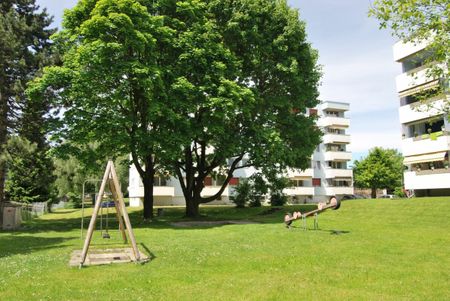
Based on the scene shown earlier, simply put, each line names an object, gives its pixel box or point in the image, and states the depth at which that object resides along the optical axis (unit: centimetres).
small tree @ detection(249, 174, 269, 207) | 4062
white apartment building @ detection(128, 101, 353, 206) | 7162
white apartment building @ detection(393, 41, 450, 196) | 3812
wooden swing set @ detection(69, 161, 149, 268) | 1266
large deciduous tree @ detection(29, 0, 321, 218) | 2589
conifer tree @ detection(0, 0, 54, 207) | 2852
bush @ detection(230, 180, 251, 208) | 4475
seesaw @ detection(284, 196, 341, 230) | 2025
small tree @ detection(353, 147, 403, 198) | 7038
